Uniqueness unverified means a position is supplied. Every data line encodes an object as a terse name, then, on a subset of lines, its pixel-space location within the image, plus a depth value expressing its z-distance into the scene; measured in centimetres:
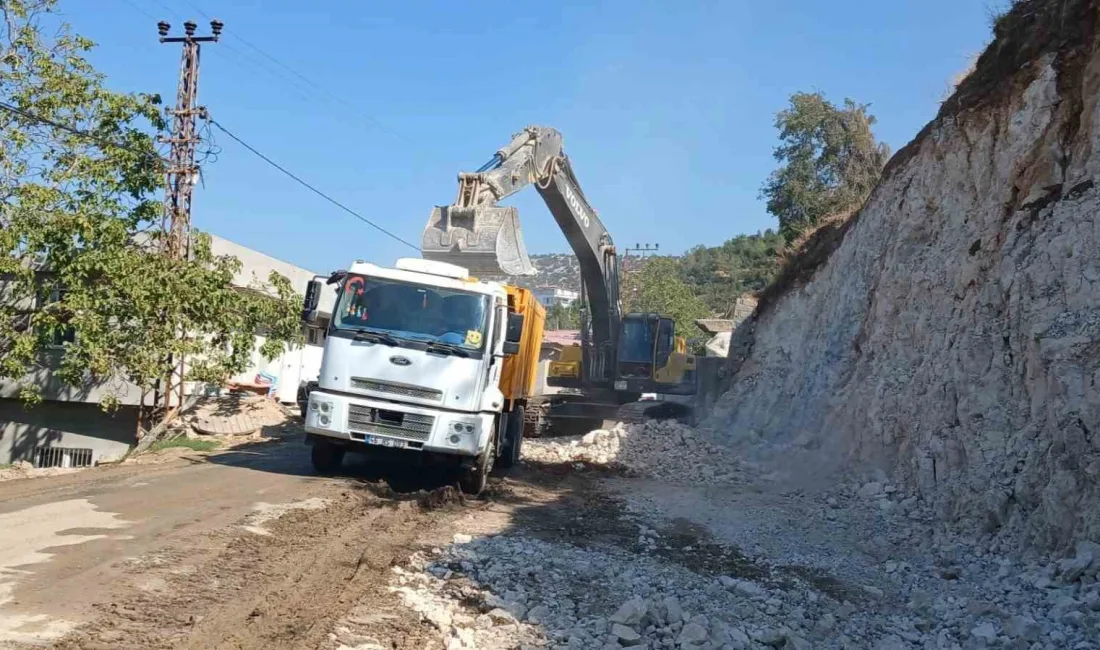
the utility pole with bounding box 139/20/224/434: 1862
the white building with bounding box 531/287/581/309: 9481
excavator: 1364
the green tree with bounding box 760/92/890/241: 3447
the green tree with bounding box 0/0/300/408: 1664
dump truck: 1077
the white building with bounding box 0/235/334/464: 2114
